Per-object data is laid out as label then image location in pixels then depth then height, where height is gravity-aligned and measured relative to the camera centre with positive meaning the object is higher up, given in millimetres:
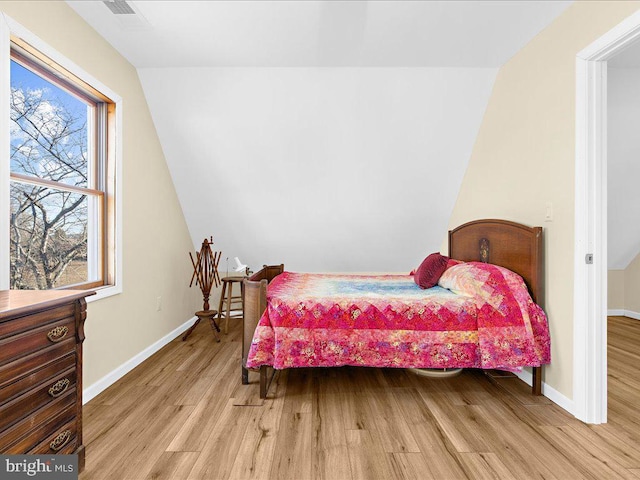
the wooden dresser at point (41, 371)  1225 -525
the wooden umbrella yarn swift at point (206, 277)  3707 -444
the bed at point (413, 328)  2369 -628
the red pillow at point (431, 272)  3049 -295
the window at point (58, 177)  2021 +416
